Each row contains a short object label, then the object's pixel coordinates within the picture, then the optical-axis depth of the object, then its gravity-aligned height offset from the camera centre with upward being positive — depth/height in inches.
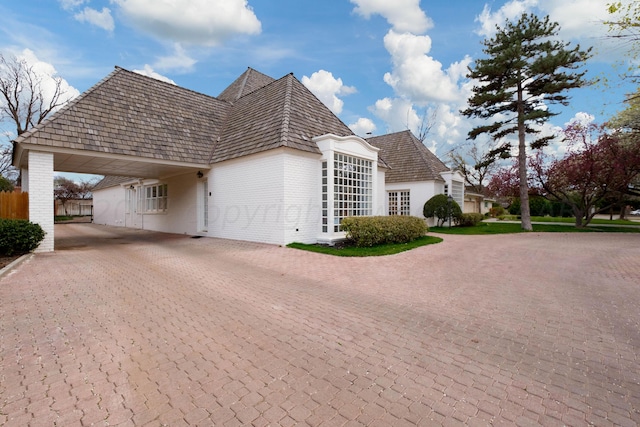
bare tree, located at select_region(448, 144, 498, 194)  1587.2 +234.9
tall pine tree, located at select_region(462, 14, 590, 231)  613.0 +298.8
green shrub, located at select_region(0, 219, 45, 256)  315.9 -21.8
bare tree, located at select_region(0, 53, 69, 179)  942.4 +425.6
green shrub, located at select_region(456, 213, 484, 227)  760.0 -17.6
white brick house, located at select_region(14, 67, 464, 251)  389.1 +89.2
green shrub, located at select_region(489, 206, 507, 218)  1439.5 +5.2
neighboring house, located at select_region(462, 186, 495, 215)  1122.8 +49.3
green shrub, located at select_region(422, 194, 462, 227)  726.5 +13.7
